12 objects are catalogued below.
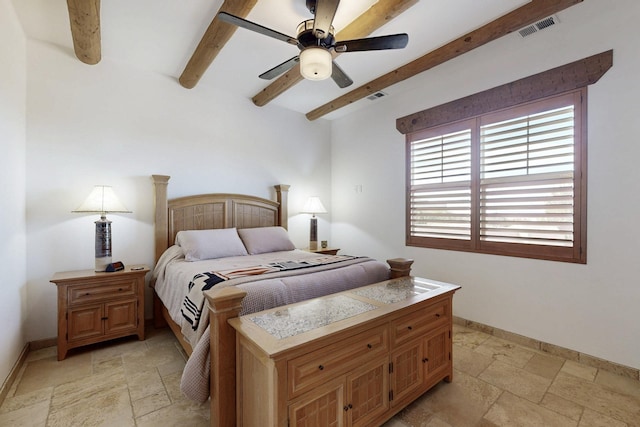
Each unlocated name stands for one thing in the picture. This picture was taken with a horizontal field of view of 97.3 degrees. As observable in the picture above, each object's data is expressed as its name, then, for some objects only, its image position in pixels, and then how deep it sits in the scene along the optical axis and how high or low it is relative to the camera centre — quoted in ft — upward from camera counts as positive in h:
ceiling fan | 6.30 +4.00
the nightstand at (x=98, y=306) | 8.05 -2.86
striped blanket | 6.18 -1.63
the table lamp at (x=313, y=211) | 14.32 +0.02
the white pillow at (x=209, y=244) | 9.79 -1.17
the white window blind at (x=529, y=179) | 8.32 +1.03
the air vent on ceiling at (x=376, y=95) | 12.66 +5.35
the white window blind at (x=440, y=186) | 10.66 +1.03
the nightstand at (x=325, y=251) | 13.68 -1.94
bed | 4.96 -1.62
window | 8.21 +1.00
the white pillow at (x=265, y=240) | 11.43 -1.18
